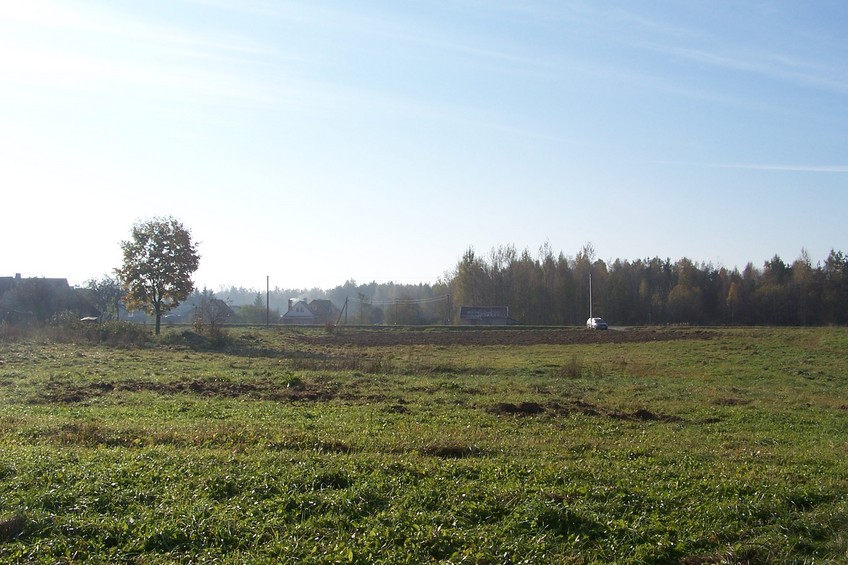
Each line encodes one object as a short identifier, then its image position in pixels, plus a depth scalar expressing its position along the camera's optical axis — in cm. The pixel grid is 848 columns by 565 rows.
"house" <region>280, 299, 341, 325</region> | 11475
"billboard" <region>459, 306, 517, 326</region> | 9812
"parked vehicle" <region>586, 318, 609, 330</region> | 7675
